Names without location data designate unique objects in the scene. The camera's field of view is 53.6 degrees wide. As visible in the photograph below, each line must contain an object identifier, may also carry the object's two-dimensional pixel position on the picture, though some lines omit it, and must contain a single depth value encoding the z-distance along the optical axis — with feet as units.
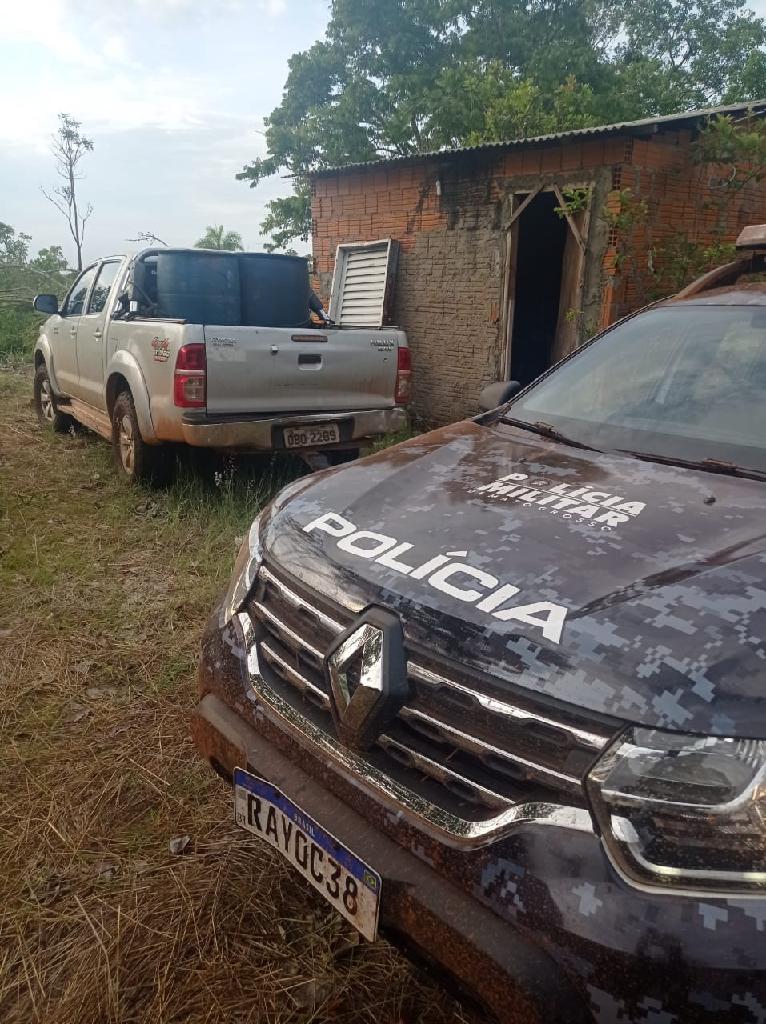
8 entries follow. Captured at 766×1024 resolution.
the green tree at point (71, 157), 74.28
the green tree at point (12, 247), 69.15
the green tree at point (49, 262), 63.93
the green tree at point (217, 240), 78.74
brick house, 23.70
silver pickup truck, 16.14
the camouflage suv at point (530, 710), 3.82
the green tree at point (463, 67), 48.96
